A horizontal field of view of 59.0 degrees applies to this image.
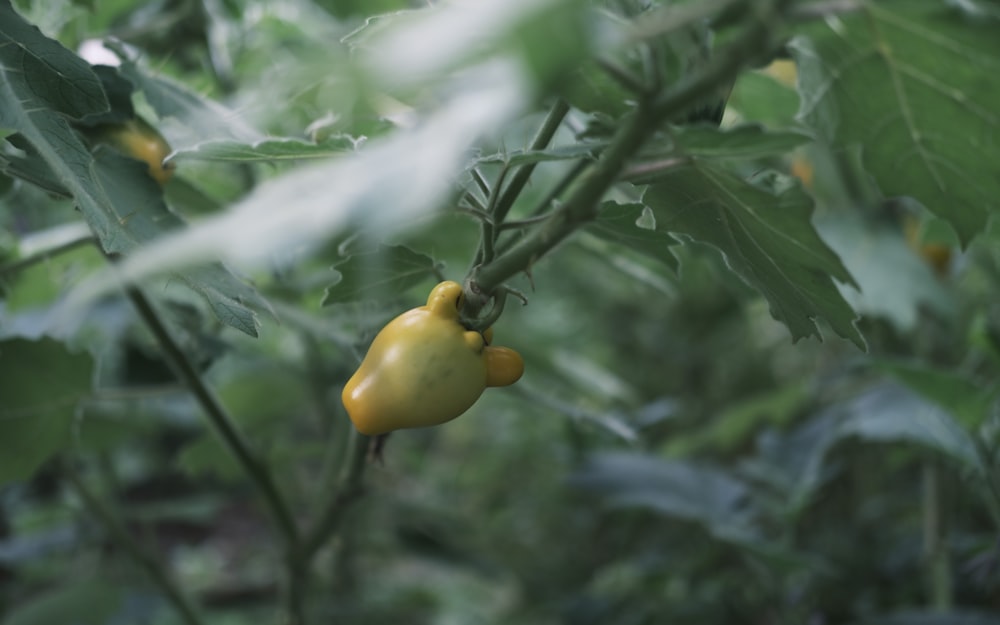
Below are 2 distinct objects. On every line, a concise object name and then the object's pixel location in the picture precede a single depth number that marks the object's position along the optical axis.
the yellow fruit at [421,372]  0.37
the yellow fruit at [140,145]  0.51
